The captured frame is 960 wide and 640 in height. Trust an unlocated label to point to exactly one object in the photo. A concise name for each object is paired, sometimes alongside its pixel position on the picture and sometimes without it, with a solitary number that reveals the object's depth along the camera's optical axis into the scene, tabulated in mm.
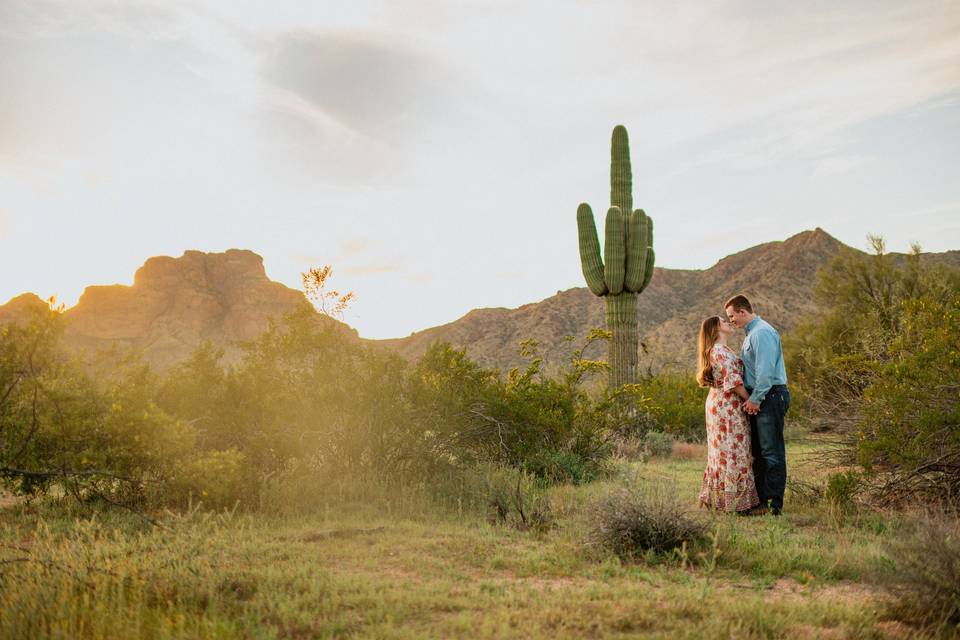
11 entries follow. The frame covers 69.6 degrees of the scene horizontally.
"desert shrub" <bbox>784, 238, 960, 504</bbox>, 6488
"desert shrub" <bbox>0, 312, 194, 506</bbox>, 5840
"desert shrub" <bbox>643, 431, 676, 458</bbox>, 12777
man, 6984
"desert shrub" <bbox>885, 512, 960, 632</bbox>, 3809
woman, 7105
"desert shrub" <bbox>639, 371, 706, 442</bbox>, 15469
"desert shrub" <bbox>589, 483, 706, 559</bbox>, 5359
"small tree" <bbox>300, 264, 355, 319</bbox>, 12789
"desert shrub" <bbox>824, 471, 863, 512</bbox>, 6789
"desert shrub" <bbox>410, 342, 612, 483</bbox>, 8734
